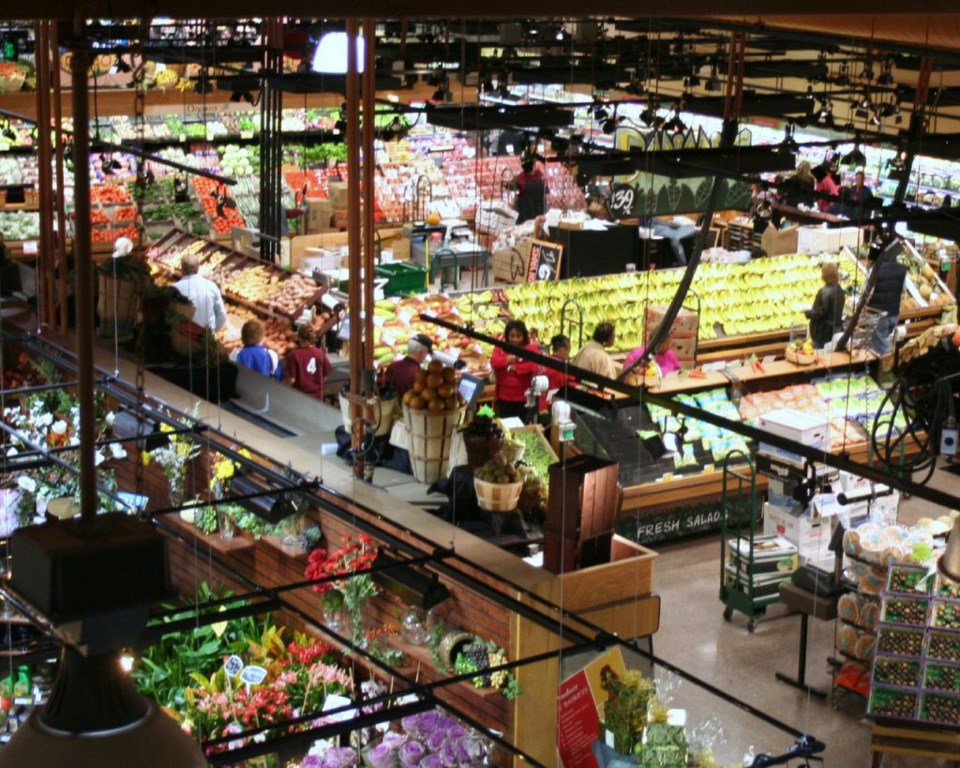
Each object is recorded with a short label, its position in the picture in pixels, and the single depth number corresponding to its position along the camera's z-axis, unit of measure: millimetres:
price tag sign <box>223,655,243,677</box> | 7918
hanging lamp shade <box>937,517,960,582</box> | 5984
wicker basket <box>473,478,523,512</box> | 7941
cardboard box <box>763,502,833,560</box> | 10562
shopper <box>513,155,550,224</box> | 17531
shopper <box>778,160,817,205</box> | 13217
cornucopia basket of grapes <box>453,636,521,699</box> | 7457
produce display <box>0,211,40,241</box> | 15281
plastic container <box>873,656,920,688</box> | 8195
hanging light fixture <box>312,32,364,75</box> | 8617
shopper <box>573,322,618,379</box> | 11875
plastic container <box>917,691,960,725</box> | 8180
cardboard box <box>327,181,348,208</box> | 17422
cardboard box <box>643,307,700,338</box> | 12812
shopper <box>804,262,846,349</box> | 13828
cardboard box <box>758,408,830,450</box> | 11047
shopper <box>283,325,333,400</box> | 11109
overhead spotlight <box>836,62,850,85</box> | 15938
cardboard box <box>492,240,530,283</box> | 15695
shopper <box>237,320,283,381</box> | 11148
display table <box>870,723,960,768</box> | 8203
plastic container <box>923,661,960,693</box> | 8109
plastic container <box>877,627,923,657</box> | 8156
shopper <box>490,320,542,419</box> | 11609
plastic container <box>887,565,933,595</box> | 8250
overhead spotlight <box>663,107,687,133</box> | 12453
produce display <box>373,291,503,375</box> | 12488
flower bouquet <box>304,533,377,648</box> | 7738
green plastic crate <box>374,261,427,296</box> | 15555
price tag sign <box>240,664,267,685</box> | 7359
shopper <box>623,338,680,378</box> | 12641
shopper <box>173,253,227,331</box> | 11898
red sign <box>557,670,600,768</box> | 7629
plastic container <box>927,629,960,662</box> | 8062
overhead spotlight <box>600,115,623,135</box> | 14359
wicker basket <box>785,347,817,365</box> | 13438
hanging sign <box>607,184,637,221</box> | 15180
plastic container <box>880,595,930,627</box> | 8164
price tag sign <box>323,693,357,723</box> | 7411
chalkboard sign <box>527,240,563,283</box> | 15195
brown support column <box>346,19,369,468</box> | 8148
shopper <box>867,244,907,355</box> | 14195
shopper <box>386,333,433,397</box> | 9602
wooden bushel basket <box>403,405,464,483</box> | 8125
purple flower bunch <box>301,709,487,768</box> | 7055
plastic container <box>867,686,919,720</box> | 8203
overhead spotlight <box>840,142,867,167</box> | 10267
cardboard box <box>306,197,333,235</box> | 17078
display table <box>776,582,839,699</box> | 9391
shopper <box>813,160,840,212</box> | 12011
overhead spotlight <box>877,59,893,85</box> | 14781
